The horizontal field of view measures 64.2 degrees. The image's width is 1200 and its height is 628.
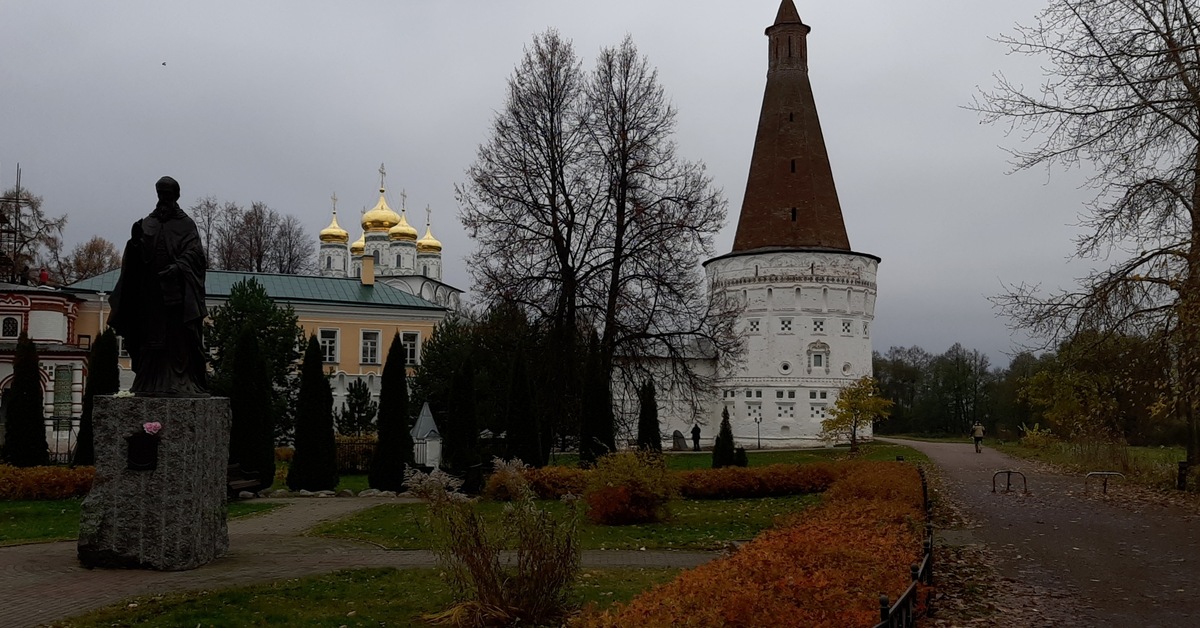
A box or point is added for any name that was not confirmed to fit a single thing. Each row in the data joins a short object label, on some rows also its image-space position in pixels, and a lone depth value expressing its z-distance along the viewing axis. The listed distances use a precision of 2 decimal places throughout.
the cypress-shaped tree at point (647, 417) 22.09
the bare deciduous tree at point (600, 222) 21.52
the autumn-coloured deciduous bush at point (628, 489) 13.04
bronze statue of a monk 8.99
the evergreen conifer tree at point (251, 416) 17.73
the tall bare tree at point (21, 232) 40.91
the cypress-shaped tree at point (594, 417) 20.81
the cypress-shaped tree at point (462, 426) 18.80
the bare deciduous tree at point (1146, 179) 13.77
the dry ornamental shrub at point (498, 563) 6.64
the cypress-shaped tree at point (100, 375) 18.86
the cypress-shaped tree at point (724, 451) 22.55
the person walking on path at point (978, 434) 36.47
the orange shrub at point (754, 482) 17.55
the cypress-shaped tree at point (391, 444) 17.98
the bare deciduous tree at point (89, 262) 46.50
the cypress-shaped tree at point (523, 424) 19.80
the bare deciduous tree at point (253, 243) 48.78
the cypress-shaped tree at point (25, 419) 18.33
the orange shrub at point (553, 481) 16.97
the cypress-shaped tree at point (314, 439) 17.95
